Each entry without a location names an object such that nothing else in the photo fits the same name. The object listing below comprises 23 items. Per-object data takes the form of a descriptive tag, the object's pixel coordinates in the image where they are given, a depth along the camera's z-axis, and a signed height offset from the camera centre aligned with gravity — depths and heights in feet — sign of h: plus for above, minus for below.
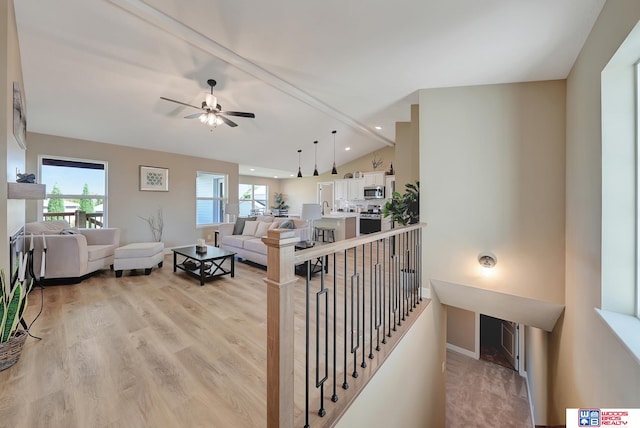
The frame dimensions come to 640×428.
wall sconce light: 9.09 -1.71
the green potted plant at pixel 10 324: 5.77 -2.70
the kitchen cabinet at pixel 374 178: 26.30 +3.79
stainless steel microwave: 26.05 +2.22
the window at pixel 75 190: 15.17 +1.43
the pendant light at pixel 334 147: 19.77 +6.25
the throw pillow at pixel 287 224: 16.28 -0.76
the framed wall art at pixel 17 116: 7.32 +3.11
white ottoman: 13.12 -2.46
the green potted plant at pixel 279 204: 35.06 +1.25
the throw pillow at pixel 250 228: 17.87 -1.10
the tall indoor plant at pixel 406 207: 10.96 +0.27
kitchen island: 22.21 -1.02
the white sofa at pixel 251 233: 15.37 -1.47
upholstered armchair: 11.34 -2.00
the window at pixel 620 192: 5.15 +0.47
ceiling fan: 10.46 +4.34
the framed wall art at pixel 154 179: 18.34 +2.56
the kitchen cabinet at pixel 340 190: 29.60 +2.73
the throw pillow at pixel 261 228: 17.29 -1.08
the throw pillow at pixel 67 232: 12.39 -1.00
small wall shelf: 6.34 +0.58
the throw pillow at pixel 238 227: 18.84 -1.09
